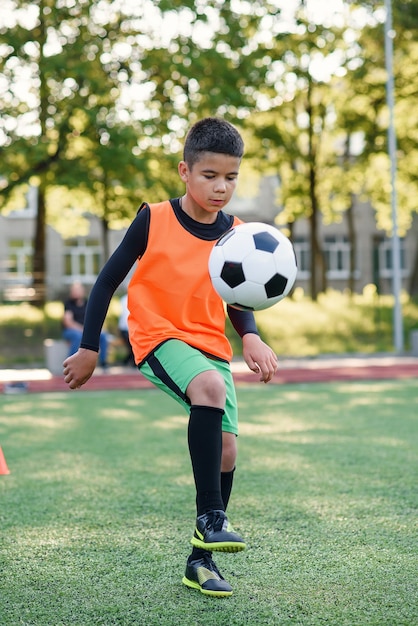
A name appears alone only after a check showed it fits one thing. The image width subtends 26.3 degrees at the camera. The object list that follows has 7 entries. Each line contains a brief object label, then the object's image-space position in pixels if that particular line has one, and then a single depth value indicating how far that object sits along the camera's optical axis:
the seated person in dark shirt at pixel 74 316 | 16.09
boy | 3.39
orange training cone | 3.94
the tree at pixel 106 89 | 21.98
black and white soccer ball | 3.54
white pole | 21.81
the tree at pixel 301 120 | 26.45
